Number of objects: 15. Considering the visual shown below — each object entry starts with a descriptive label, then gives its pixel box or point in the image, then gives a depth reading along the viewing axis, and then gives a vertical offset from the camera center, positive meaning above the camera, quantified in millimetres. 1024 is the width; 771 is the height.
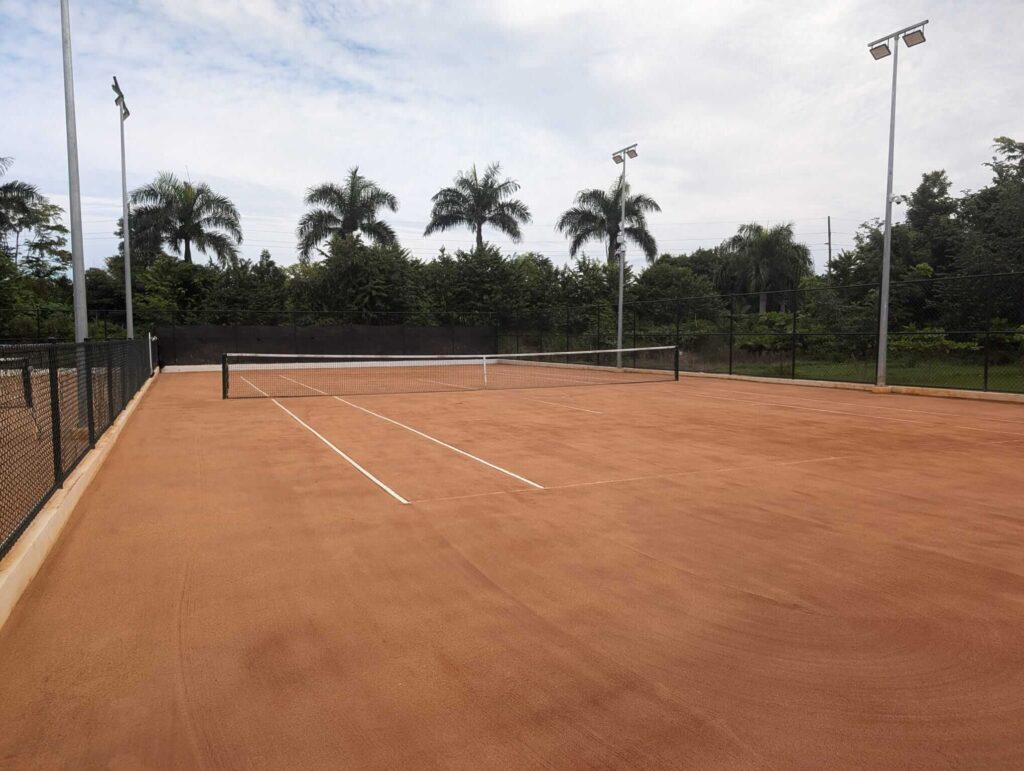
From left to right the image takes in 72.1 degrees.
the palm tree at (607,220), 43938 +7474
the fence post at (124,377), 14680 -910
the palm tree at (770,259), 47750 +5564
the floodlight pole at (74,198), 11219 +2216
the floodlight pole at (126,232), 23891 +3496
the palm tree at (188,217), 43250 +7361
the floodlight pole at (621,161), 29316 +7618
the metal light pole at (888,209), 18391 +3525
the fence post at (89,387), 9250 -709
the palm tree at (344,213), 42594 +7508
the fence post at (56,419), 6602 -807
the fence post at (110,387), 11828 -895
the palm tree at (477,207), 45844 +8536
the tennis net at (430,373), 22234 -1540
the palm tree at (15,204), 40500 +7579
